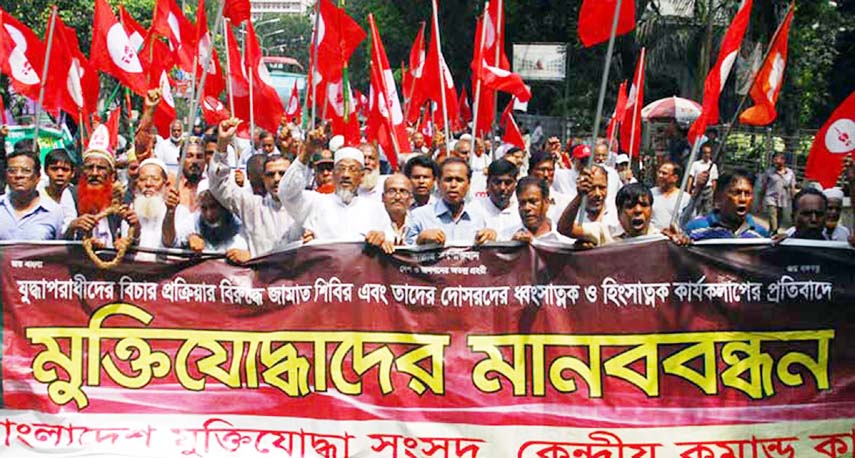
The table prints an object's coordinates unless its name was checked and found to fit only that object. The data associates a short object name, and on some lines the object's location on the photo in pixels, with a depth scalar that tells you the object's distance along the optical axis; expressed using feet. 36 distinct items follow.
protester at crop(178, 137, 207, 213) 26.66
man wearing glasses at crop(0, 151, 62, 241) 21.43
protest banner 17.57
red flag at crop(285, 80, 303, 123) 61.11
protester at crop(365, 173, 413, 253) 20.94
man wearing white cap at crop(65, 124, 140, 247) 21.63
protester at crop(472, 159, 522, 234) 23.04
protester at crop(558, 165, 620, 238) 23.26
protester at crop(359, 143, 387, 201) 28.17
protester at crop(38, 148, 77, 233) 24.11
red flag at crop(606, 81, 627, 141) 45.09
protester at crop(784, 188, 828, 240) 21.36
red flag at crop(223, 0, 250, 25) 30.50
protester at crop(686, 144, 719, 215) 32.75
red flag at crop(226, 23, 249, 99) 34.68
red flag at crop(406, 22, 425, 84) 45.78
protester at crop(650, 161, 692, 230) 28.45
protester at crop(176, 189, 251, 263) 21.33
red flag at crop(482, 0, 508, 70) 35.28
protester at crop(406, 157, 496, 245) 21.39
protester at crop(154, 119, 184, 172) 43.86
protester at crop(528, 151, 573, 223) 27.09
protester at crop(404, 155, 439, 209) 23.79
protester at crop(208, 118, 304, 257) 21.16
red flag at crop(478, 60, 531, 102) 33.24
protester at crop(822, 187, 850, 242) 24.22
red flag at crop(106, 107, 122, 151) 36.79
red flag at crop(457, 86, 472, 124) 70.36
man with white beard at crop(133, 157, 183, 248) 21.61
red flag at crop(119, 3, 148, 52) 40.19
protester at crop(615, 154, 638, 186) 37.96
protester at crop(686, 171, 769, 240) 20.25
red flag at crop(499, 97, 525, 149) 38.50
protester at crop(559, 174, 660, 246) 19.47
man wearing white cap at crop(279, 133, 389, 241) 20.63
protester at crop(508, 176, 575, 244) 20.01
